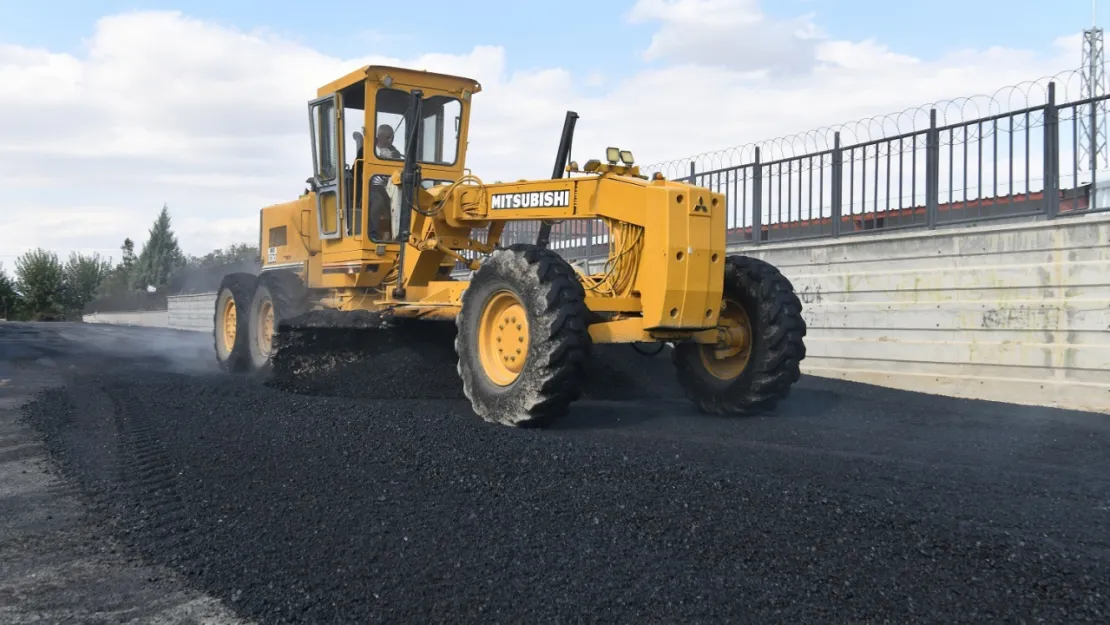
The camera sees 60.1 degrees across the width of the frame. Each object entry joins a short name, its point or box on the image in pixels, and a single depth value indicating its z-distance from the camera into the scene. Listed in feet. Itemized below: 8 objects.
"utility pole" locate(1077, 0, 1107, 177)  25.38
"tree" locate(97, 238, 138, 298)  212.64
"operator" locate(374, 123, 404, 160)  29.30
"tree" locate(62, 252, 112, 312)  205.57
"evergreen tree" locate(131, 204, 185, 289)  223.30
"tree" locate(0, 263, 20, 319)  199.21
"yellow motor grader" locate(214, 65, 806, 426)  19.61
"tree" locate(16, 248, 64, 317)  199.11
